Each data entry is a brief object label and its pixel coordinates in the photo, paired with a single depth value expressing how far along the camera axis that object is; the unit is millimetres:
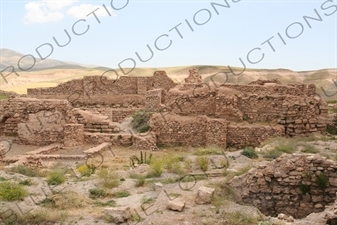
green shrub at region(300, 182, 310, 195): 9094
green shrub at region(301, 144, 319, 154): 13157
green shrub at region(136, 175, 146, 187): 9773
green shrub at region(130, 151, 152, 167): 12950
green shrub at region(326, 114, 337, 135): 18312
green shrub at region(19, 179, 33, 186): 9570
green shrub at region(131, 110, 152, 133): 19156
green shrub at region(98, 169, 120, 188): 9617
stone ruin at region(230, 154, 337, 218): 9016
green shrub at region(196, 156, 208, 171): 11453
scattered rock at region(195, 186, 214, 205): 8242
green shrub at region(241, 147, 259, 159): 13171
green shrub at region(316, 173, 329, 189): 8961
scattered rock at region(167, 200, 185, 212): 7902
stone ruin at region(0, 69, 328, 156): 16672
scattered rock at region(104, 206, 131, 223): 7461
